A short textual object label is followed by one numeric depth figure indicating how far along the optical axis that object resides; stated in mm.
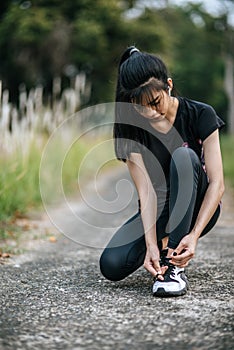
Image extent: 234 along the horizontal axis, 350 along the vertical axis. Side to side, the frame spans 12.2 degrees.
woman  3854
